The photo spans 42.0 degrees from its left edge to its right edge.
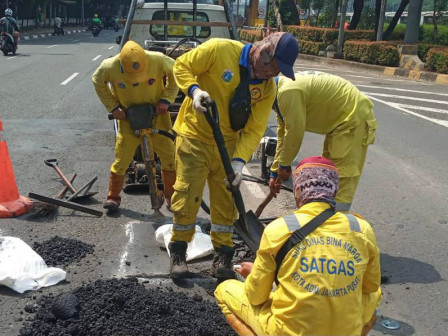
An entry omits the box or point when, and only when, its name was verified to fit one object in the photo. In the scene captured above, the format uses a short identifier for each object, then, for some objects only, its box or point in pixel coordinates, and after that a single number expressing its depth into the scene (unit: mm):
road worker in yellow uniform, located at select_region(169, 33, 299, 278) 4105
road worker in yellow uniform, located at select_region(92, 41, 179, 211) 5691
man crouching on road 2622
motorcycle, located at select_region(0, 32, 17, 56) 23000
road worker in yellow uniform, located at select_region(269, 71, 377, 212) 4566
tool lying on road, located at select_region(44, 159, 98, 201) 6051
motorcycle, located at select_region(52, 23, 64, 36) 43094
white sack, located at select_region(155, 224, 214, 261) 4863
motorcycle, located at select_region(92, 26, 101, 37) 43625
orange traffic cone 5598
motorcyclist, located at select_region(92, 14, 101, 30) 43969
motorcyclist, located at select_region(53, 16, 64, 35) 42922
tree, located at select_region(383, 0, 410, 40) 28703
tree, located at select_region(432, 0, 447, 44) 26847
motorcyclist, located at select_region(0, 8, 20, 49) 23422
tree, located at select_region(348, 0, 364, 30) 31531
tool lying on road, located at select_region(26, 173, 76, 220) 5598
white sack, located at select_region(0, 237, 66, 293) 4074
